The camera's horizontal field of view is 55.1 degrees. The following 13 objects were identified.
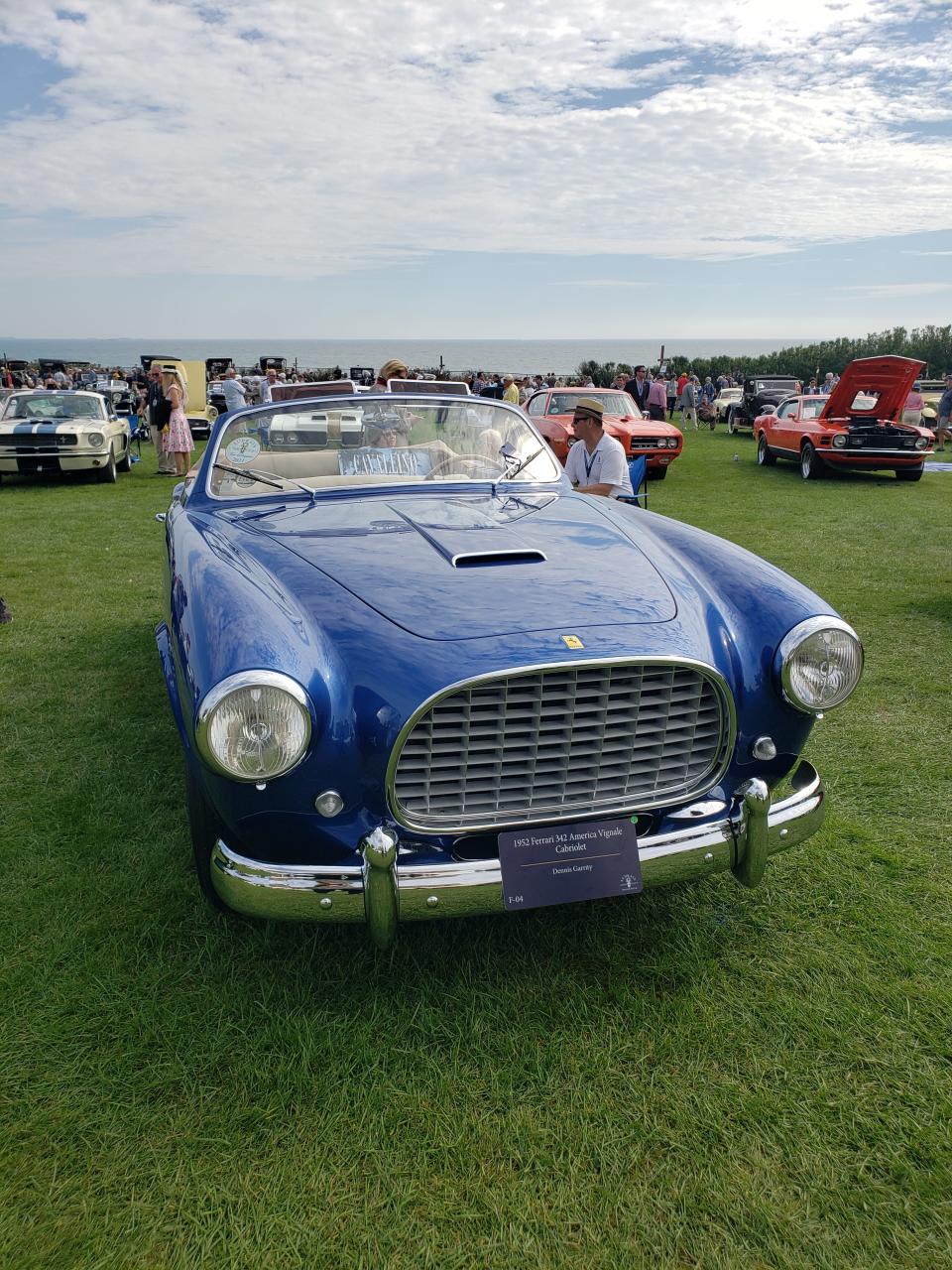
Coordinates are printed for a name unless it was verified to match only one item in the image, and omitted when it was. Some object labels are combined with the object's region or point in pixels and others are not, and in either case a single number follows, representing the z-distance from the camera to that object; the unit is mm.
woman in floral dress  13820
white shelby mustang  13344
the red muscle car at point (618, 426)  14069
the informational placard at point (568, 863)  2430
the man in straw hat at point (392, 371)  9766
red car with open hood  14789
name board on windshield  4137
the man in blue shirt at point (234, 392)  10477
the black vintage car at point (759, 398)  25297
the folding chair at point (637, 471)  6203
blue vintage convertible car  2377
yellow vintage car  25953
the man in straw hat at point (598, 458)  5871
